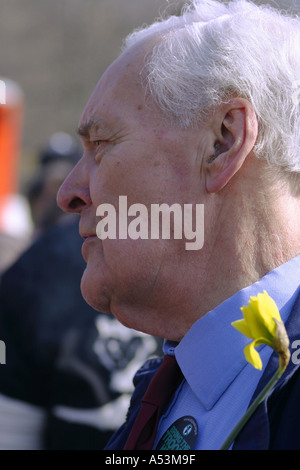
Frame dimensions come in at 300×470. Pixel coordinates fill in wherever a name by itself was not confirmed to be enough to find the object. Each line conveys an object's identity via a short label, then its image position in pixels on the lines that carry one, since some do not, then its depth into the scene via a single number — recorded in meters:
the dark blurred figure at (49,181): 4.68
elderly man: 1.56
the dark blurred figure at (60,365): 2.58
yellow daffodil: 1.05
